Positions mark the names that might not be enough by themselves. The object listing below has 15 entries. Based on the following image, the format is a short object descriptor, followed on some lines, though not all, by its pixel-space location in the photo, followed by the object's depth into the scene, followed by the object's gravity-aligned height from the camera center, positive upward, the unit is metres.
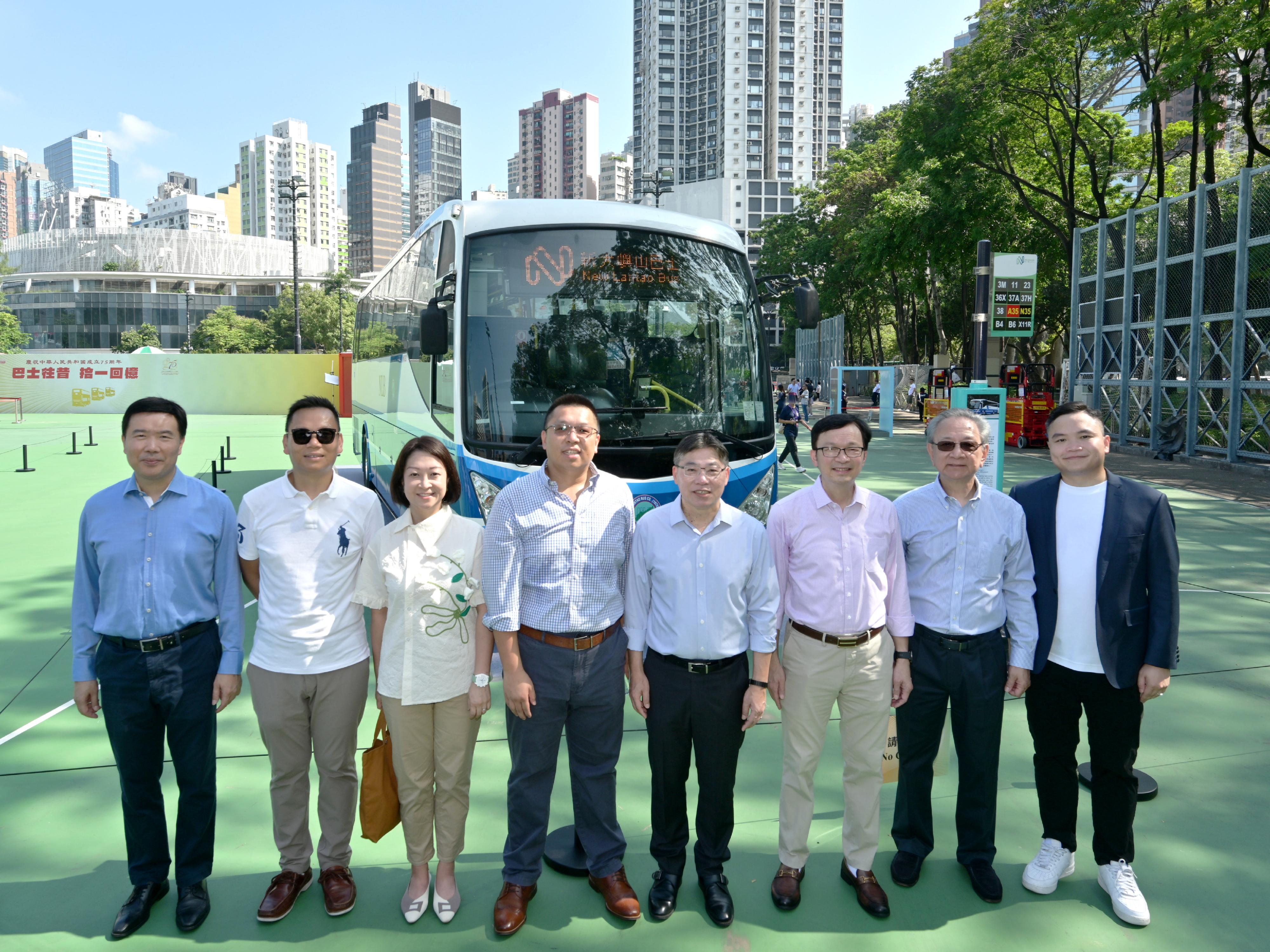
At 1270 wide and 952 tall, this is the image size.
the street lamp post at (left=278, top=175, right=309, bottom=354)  36.28 +7.66
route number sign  13.56 +1.48
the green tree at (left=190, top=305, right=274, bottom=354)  86.88 +5.52
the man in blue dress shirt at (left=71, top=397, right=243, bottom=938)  3.29 -0.85
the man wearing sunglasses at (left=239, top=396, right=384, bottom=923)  3.38 -0.85
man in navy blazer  3.45 -0.86
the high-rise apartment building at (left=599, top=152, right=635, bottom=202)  176.88 +41.16
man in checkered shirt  3.35 -0.81
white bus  6.62 +0.40
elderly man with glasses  3.56 -0.83
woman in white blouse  3.36 -0.90
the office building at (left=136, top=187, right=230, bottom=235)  182.62 +35.36
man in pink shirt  3.47 -0.89
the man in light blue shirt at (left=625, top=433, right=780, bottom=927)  3.38 -0.85
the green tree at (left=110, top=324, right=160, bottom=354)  90.44 +5.48
